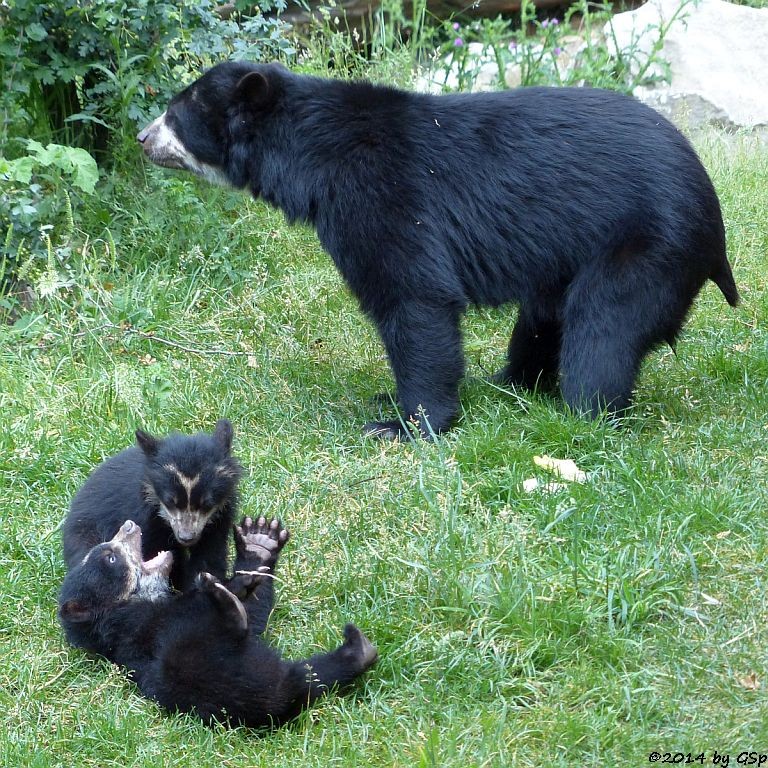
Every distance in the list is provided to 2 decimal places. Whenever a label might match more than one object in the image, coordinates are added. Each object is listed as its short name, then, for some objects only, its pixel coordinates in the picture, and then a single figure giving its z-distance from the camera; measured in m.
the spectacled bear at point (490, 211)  10.46
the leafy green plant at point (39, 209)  13.53
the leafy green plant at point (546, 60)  17.98
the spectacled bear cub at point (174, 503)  7.92
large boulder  19.98
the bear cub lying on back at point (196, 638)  7.07
